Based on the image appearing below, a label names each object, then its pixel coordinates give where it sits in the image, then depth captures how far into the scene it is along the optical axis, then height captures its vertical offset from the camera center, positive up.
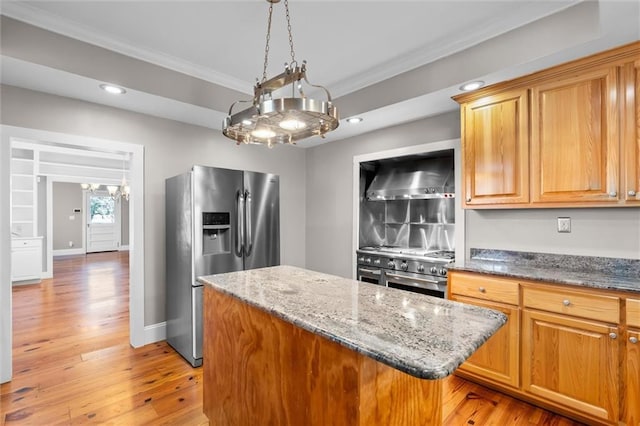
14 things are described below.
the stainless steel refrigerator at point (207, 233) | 2.83 -0.20
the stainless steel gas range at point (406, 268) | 2.95 -0.58
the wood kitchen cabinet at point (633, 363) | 1.74 -0.86
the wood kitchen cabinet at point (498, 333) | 2.17 -0.85
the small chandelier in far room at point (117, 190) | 7.20 +0.66
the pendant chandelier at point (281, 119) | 1.39 +0.48
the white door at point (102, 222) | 10.42 -0.29
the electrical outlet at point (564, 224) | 2.35 -0.09
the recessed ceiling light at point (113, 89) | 2.52 +1.05
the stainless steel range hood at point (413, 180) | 3.28 +0.38
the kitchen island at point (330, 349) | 1.02 -0.53
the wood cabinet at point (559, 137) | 1.95 +0.54
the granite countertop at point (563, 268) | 1.91 -0.43
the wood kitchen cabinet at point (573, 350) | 1.81 -0.87
